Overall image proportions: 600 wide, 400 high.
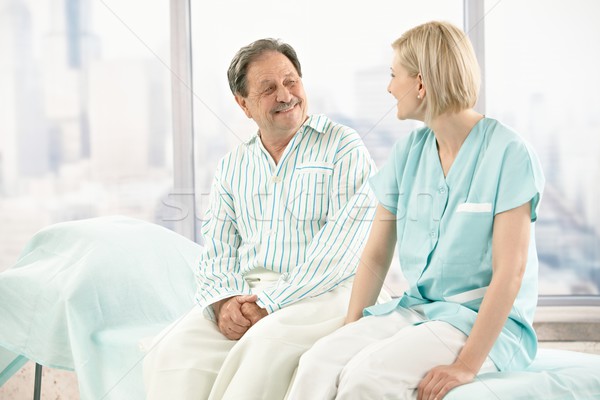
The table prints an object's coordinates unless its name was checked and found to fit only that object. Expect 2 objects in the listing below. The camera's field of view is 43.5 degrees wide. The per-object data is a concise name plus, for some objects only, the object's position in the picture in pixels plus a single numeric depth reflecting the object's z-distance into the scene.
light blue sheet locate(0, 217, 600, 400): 1.76
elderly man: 1.49
